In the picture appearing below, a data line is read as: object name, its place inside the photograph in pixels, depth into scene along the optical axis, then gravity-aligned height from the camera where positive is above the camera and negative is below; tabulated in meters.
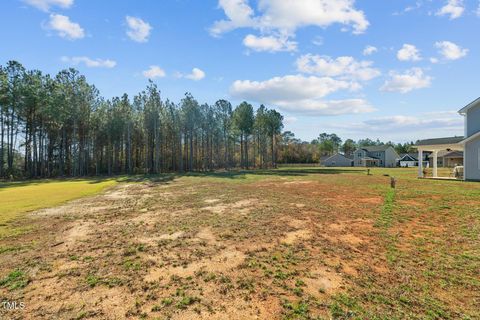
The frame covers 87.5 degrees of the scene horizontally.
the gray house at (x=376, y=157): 63.25 +0.04
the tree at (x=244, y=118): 47.88 +7.91
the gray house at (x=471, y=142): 18.03 +0.94
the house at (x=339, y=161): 67.12 -0.92
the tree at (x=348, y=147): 88.44 +3.70
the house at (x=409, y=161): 61.22 -1.22
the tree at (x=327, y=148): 83.53 +3.32
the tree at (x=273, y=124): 53.78 +7.51
